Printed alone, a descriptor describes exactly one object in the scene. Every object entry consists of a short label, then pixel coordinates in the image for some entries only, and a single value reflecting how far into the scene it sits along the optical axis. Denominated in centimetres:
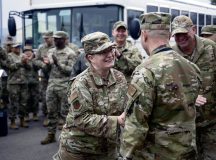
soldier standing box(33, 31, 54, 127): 869
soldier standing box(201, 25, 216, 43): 638
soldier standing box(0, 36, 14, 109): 853
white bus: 912
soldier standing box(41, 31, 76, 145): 731
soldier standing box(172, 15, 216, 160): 421
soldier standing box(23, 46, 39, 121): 923
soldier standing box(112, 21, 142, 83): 563
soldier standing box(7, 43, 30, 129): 873
